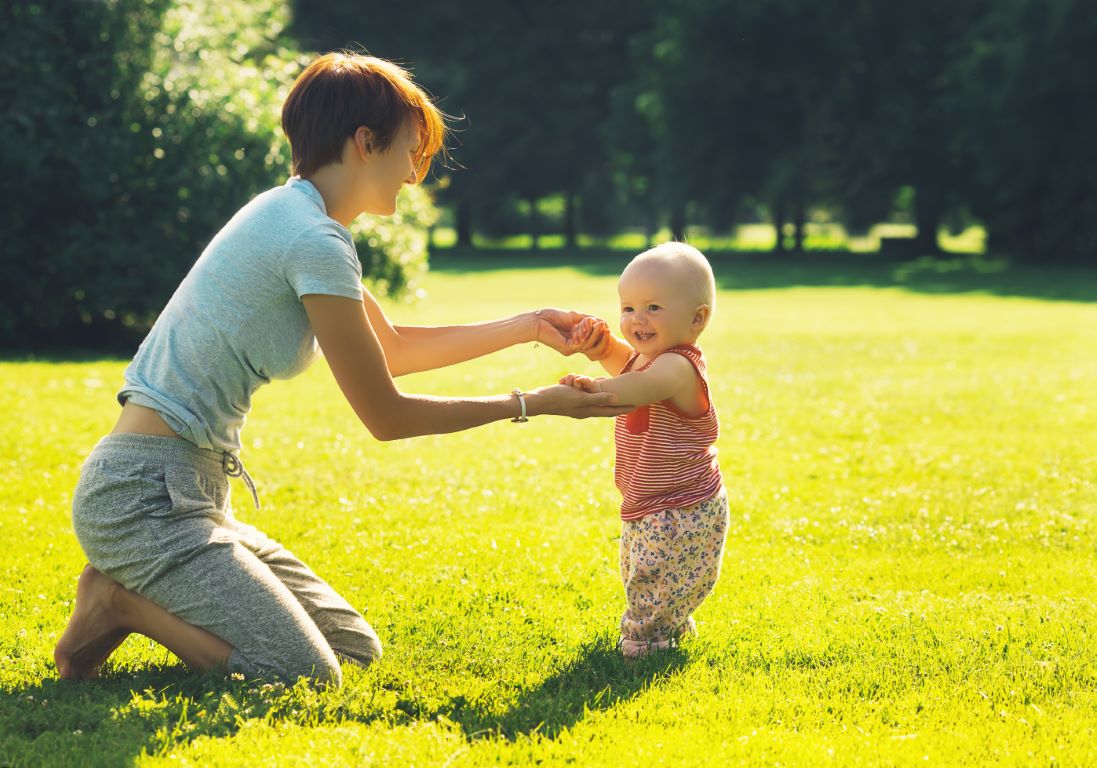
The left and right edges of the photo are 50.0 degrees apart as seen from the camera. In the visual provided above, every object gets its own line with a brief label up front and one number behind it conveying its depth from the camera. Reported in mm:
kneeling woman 4352
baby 4809
